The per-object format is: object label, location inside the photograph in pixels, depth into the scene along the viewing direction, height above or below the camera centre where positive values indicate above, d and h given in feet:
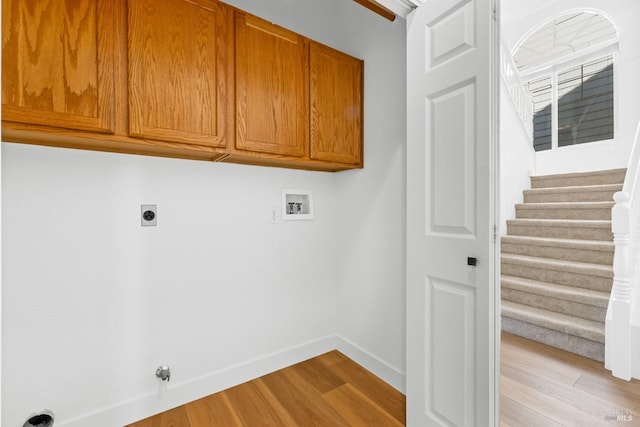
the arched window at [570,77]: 15.21 +6.96
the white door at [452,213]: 4.46 -0.06
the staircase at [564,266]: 8.59 -1.82
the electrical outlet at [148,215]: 5.89 -0.10
